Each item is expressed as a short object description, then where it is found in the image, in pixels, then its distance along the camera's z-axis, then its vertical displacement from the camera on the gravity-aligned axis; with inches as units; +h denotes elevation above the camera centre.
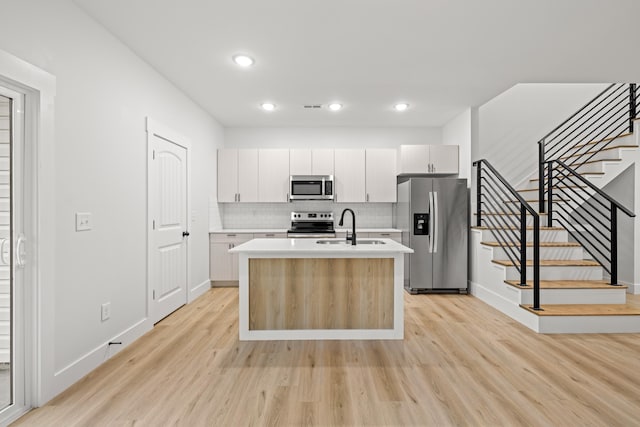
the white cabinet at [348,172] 232.2 +27.4
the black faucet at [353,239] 128.6 -9.0
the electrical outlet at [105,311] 108.3 -30.2
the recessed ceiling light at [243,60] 130.4 +56.7
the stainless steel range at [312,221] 237.1 -4.8
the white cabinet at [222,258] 214.8 -26.9
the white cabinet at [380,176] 232.8 +25.0
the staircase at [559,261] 134.1 -21.1
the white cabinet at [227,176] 229.8 +23.9
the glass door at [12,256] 79.3 -10.1
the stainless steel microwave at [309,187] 227.1 +17.0
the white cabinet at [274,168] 231.3 +29.4
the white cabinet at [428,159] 217.8 +34.2
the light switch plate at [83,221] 97.8 -2.5
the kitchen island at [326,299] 127.1 -30.2
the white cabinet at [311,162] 231.3 +33.6
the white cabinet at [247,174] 231.0 +25.3
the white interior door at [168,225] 141.6 -5.3
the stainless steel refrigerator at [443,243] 198.7 -15.5
